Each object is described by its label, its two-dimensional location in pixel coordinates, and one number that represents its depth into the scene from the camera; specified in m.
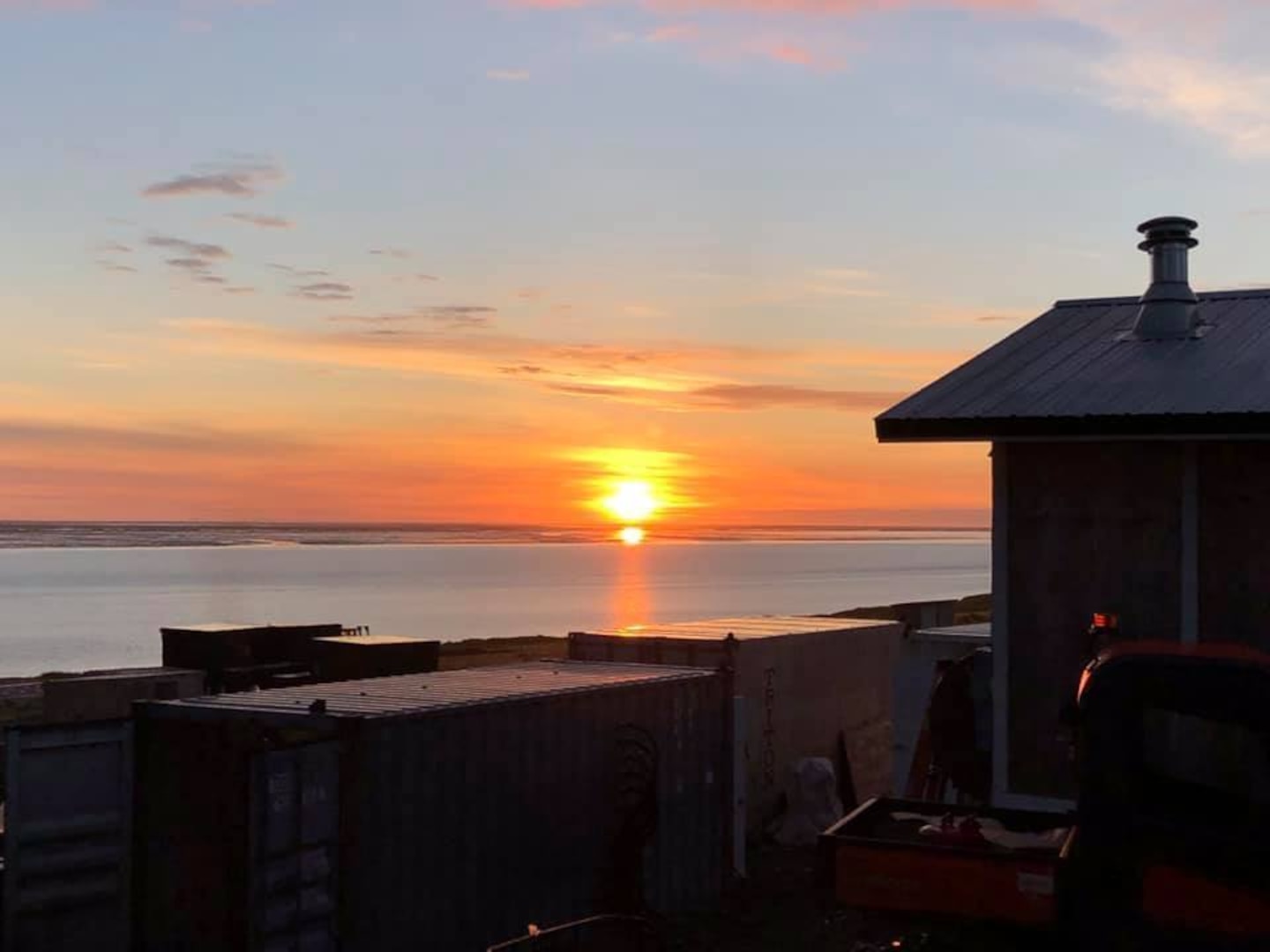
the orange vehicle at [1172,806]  6.65
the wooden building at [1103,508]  12.27
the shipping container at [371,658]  27.47
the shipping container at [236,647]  30.03
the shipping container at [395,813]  13.43
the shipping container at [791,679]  22.17
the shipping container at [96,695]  26.08
